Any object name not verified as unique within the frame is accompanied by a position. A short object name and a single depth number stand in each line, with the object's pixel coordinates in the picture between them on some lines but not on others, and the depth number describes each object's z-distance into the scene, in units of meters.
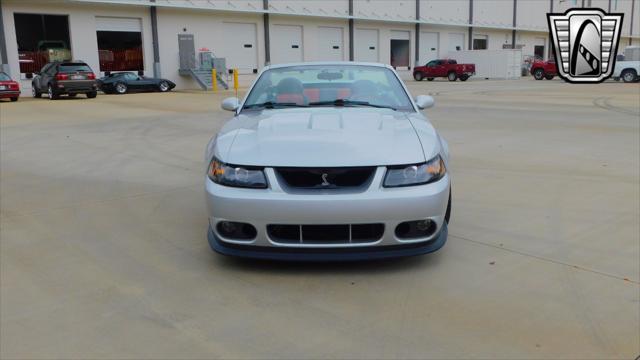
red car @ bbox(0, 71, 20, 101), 22.08
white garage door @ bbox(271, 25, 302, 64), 37.16
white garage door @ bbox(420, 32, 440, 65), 46.41
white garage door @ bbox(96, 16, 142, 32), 30.84
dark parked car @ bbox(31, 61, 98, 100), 22.95
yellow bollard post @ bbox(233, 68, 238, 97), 29.05
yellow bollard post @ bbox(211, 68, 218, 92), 31.35
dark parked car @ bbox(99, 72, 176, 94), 27.59
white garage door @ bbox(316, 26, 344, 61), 39.56
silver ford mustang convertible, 3.53
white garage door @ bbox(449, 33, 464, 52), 48.44
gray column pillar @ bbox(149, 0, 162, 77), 32.12
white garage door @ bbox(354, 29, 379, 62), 41.59
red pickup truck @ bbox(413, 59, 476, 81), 39.91
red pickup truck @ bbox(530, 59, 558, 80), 39.31
